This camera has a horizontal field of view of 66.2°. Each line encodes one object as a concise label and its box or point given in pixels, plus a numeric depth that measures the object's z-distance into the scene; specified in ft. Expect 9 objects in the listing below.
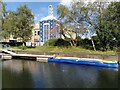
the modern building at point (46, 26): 96.36
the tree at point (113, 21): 50.39
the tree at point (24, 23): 70.09
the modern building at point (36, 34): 107.40
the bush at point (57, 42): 64.32
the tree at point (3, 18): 71.45
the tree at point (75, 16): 55.84
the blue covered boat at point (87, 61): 40.84
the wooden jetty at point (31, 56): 52.06
